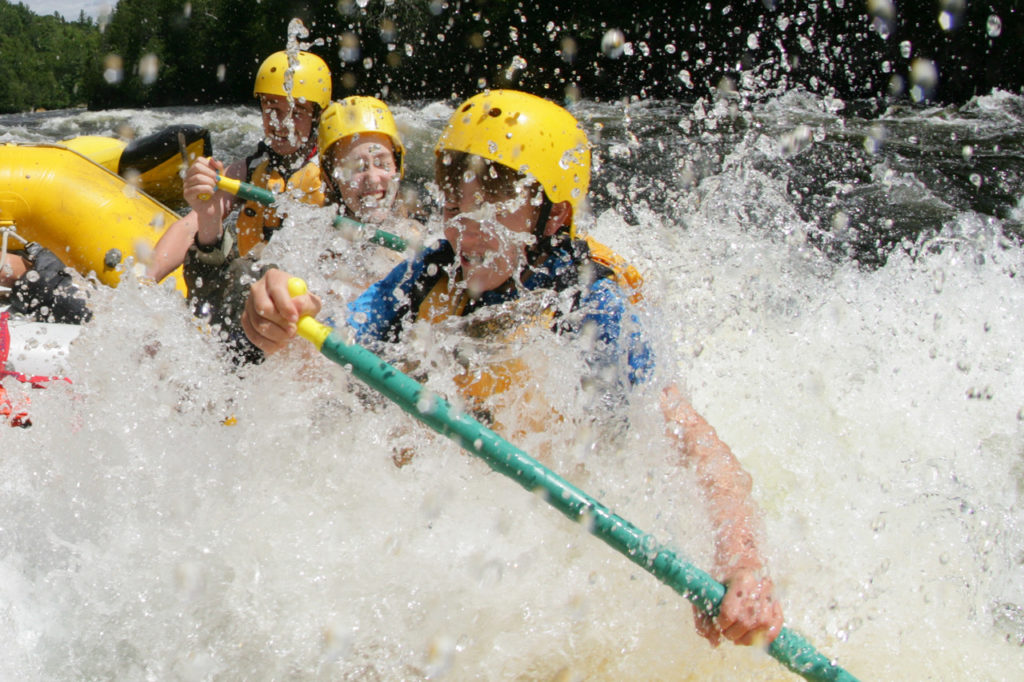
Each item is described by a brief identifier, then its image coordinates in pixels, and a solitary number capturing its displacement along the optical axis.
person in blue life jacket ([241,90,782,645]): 1.84
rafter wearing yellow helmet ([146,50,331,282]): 3.85
